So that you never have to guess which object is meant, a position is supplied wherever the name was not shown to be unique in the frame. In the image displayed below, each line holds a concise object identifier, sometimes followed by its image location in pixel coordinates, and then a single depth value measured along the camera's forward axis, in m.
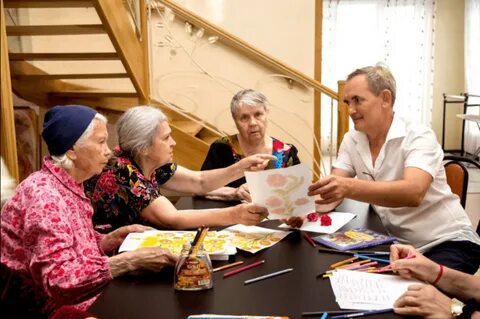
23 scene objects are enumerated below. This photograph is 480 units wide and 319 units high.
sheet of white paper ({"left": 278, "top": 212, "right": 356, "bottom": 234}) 1.90
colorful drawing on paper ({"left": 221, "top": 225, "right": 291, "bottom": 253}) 1.69
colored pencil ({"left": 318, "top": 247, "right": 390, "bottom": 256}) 1.60
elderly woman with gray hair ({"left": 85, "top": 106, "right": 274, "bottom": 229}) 1.98
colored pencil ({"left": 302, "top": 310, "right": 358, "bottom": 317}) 1.19
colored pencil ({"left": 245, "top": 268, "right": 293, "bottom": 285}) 1.40
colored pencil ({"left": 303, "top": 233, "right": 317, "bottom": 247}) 1.72
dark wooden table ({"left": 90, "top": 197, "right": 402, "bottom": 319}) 1.22
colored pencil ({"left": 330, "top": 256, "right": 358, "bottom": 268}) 1.50
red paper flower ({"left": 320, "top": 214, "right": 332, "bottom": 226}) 1.96
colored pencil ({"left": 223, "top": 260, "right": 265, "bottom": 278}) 1.45
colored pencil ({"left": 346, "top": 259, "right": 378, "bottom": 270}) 1.47
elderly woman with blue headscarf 1.39
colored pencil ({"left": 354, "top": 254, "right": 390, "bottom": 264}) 1.52
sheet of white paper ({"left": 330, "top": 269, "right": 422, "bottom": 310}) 1.23
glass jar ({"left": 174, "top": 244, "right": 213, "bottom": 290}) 1.34
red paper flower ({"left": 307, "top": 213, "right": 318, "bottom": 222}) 2.02
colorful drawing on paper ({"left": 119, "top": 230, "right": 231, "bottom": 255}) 1.61
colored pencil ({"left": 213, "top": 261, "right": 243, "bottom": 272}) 1.49
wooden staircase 3.35
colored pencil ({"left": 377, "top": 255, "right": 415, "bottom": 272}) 1.44
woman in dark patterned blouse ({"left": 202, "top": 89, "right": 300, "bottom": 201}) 2.81
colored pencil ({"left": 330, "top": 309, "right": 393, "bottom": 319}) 1.17
